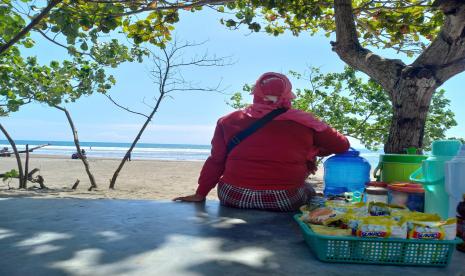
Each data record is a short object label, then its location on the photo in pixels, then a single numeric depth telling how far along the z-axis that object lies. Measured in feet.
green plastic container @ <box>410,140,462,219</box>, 7.26
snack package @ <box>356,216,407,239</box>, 5.44
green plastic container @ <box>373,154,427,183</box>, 9.99
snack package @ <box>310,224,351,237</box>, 5.66
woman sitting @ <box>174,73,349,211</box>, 10.41
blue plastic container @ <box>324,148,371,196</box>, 11.64
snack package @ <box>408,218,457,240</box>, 5.41
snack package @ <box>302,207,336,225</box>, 6.24
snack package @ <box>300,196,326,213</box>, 7.40
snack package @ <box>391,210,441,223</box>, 5.85
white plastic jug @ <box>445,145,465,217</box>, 6.59
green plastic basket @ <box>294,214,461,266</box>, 5.39
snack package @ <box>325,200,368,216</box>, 6.56
